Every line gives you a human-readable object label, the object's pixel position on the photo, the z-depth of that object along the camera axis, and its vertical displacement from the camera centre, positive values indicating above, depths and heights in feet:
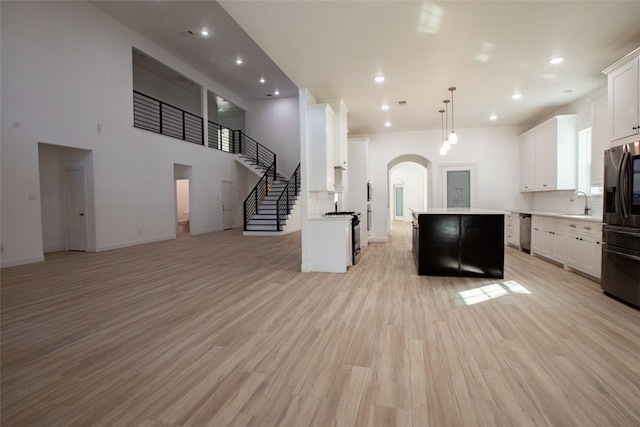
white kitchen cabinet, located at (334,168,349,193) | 22.09 +1.78
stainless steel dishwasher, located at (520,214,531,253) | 22.13 -2.18
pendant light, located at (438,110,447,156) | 21.90 +5.31
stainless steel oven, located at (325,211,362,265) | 18.76 -1.92
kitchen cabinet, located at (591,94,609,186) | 15.69 +3.48
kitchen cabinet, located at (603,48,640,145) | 11.46 +4.04
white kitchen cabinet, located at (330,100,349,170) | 19.61 +4.39
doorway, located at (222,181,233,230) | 40.30 -0.13
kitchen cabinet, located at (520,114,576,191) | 20.72 +3.40
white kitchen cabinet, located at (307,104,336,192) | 17.28 +3.24
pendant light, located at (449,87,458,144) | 19.15 +3.98
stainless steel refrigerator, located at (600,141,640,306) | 10.93 -0.84
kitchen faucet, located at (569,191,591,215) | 19.25 +0.05
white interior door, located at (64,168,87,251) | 23.99 -0.14
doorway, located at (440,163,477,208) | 28.78 +1.62
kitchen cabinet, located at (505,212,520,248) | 24.05 -2.10
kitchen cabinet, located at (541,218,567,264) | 17.28 -2.21
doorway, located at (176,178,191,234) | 44.65 +0.79
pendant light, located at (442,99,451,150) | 20.43 +6.73
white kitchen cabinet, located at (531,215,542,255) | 20.21 -2.16
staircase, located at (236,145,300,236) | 35.37 +0.44
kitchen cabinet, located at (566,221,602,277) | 14.32 -2.22
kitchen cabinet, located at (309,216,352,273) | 16.78 -2.16
